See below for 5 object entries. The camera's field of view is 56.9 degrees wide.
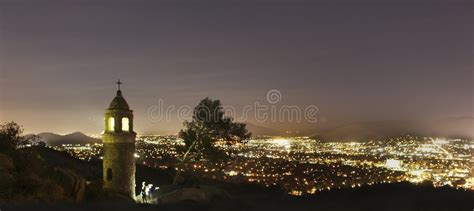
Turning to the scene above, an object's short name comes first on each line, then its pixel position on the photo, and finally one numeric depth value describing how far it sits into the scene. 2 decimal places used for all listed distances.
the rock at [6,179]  16.70
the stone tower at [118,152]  25.86
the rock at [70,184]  20.52
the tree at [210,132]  30.59
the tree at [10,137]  21.00
